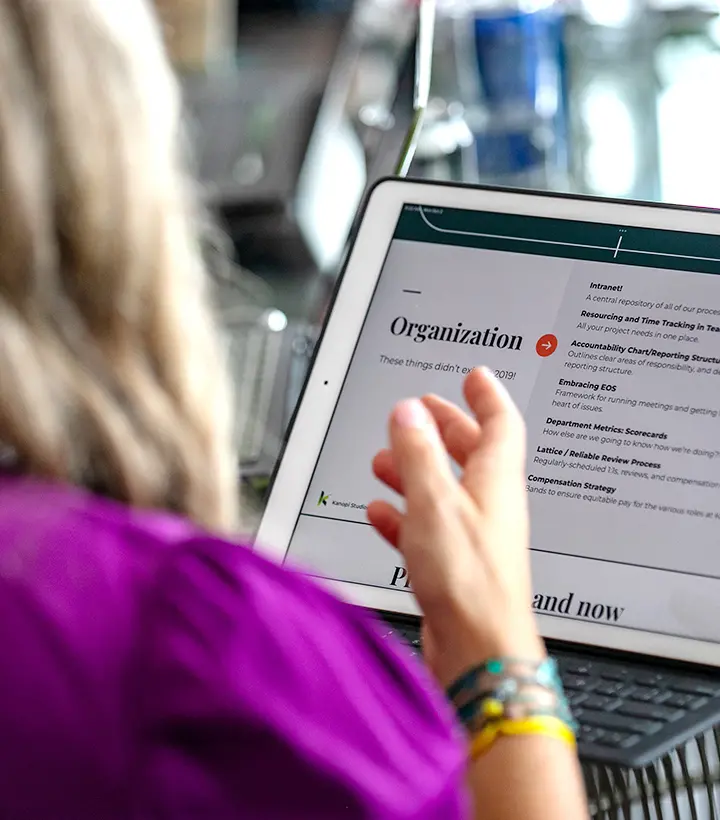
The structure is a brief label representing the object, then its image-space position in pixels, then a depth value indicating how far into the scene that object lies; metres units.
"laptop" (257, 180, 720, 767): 1.20
